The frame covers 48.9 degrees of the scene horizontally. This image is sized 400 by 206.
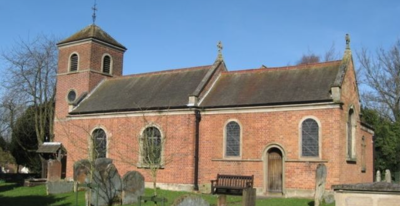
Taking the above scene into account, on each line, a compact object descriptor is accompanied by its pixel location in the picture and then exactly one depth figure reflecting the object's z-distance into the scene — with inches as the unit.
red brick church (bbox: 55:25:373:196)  875.4
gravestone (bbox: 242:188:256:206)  527.2
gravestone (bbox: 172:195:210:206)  385.1
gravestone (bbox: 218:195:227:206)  553.1
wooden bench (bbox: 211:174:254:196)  860.6
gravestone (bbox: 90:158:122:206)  679.7
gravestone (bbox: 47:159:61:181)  1007.6
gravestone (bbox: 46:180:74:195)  916.0
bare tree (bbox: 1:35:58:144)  1483.8
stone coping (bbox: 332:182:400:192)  373.0
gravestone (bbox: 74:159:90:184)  858.8
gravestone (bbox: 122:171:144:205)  714.8
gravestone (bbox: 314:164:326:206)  692.5
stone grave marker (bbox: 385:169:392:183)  936.8
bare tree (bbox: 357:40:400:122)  1582.2
